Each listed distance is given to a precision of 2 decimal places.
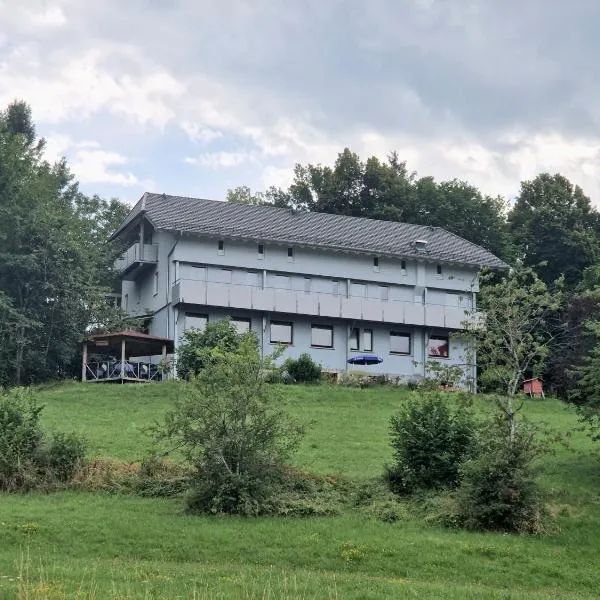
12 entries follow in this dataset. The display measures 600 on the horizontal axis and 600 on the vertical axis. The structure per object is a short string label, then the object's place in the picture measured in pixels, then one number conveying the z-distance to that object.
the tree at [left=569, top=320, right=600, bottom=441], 25.83
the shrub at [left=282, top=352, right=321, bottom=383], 46.59
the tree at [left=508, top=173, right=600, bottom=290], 68.38
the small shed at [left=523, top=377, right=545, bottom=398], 48.62
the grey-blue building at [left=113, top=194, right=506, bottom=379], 53.00
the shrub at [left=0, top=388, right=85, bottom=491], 23.62
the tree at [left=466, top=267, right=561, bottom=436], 23.80
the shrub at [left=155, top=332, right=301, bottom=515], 21.77
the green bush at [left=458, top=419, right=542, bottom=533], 20.84
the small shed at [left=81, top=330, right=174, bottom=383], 48.94
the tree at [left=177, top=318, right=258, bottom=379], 44.66
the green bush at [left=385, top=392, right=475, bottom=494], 23.83
